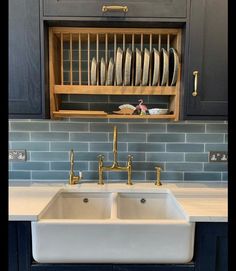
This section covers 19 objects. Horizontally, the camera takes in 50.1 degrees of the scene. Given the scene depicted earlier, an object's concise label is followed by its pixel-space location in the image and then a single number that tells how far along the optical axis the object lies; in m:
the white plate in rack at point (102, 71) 1.43
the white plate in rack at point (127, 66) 1.39
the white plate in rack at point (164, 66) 1.39
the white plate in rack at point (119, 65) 1.39
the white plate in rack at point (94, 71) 1.44
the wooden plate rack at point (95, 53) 1.41
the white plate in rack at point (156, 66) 1.40
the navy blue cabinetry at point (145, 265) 1.11
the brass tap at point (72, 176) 1.58
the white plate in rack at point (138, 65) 1.39
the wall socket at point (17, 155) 1.64
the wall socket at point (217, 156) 1.66
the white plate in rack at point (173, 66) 1.37
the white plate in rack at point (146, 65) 1.39
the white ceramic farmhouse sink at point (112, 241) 1.09
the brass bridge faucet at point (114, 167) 1.58
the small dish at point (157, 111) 1.48
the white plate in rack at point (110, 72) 1.43
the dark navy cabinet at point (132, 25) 1.28
